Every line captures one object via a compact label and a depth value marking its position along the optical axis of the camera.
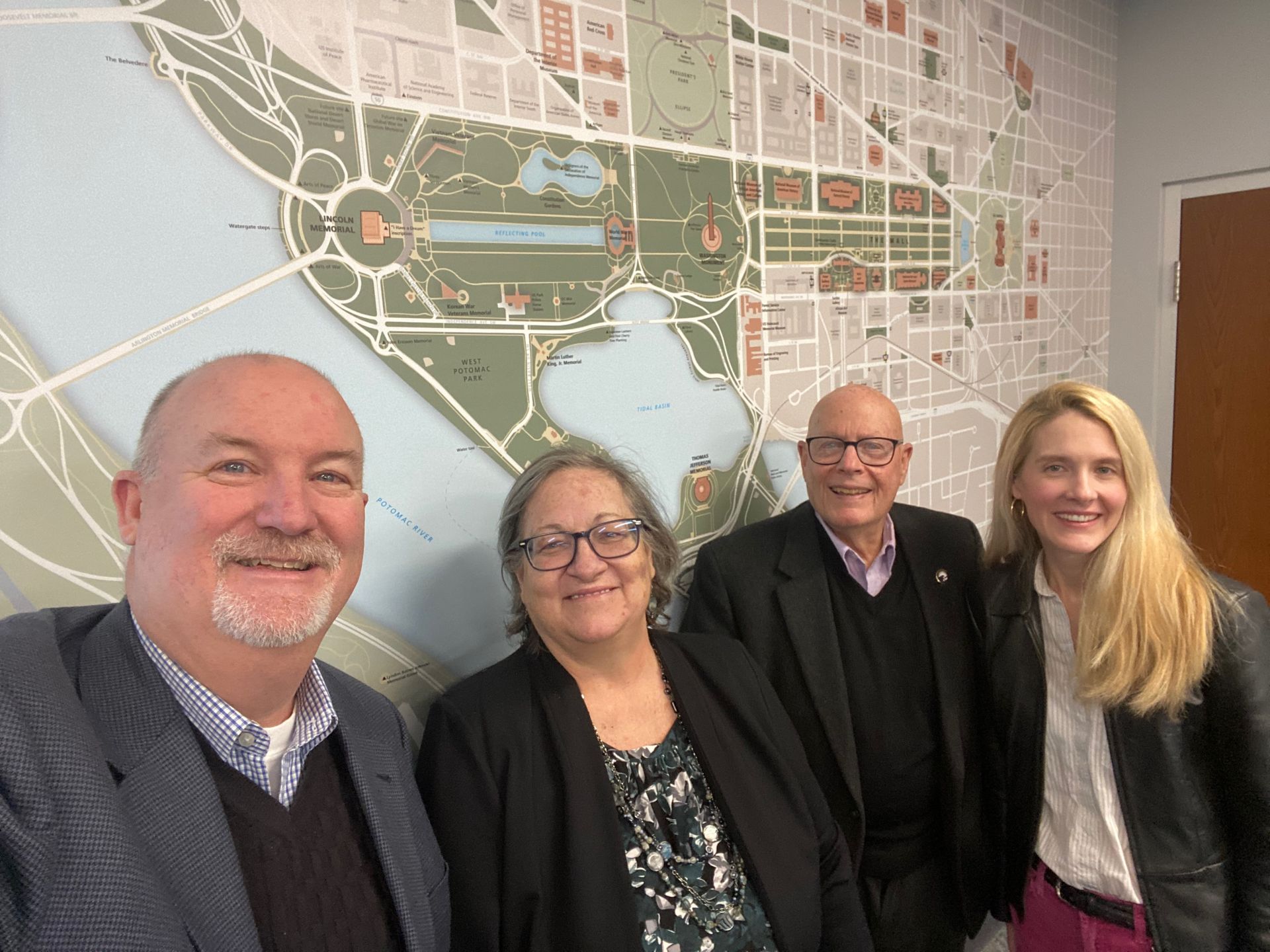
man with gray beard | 0.78
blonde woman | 1.43
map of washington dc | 1.12
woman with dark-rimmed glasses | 1.25
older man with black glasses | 1.83
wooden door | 3.46
